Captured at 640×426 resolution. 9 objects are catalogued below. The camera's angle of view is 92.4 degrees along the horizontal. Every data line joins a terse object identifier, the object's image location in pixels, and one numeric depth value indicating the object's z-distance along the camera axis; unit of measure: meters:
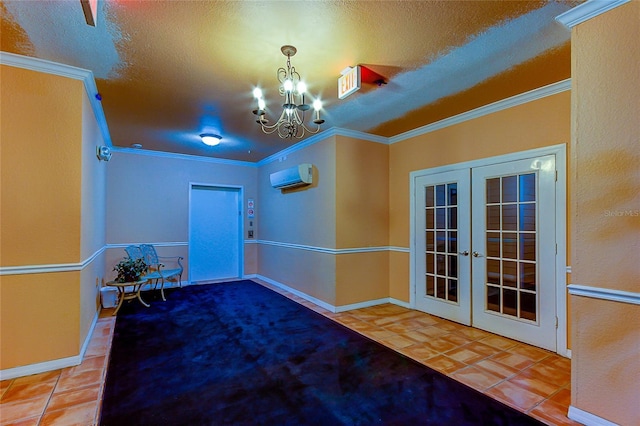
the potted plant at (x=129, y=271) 4.38
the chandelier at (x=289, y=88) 2.32
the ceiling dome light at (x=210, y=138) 4.31
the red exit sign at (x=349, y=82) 2.54
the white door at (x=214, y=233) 6.01
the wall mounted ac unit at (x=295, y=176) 4.65
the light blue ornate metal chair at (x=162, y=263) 5.07
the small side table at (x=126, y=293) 4.18
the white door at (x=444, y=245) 3.70
